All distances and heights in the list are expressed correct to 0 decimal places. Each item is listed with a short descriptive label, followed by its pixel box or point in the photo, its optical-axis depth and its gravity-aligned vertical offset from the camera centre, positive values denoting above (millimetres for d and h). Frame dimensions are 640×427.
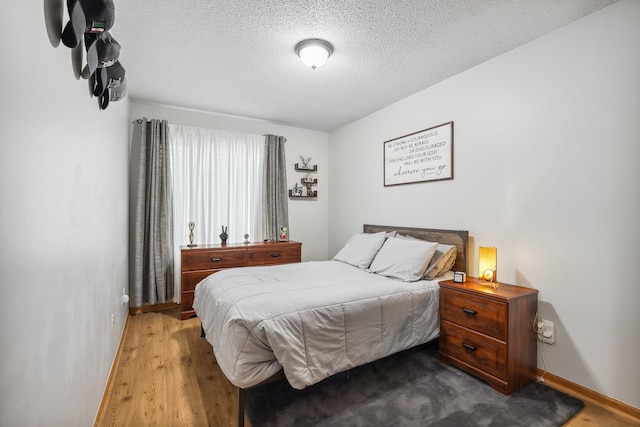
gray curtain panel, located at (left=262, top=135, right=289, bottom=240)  4379 +299
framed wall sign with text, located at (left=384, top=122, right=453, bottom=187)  3053 +628
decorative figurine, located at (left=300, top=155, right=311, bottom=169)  4766 +799
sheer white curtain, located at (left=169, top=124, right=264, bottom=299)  3881 +386
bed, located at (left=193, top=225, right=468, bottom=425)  1768 -665
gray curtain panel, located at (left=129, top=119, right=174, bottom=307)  3584 -113
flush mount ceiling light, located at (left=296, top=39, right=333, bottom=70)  2340 +1272
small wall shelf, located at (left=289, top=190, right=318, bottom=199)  4684 +264
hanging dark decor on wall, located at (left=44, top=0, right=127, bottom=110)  1042 +708
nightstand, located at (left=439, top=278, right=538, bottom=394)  2055 -857
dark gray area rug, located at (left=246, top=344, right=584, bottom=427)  1788 -1211
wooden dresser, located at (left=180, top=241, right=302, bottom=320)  3479 -570
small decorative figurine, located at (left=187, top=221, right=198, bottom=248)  3803 -241
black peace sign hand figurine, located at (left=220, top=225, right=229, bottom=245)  3919 -321
